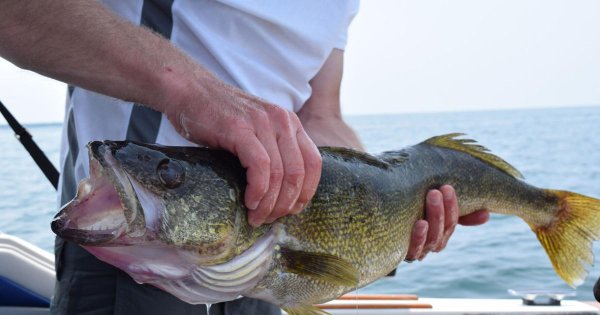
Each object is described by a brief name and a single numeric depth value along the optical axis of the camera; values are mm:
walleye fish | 967
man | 973
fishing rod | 1514
